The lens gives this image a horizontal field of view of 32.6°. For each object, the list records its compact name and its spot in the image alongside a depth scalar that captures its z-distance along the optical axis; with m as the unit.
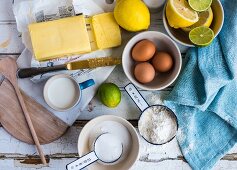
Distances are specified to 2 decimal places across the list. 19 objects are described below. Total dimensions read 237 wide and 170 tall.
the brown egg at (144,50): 1.05
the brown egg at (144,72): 1.05
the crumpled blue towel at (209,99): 1.07
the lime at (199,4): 1.02
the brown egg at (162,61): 1.06
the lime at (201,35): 1.03
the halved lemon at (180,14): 1.01
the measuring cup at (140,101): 1.08
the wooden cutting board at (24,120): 1.10
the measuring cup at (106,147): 1.07
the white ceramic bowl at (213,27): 1.05
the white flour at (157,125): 1.07
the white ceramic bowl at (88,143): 1.07
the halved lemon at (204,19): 1.05
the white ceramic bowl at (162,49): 1.06
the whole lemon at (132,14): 1.02
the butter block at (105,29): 1.08
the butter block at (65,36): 1.07
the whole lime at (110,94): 1.06
